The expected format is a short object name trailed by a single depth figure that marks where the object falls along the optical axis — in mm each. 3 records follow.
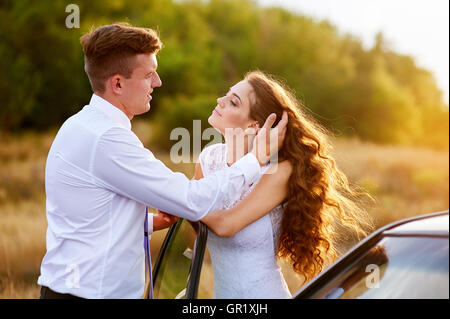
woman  3266
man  2686
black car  2045
